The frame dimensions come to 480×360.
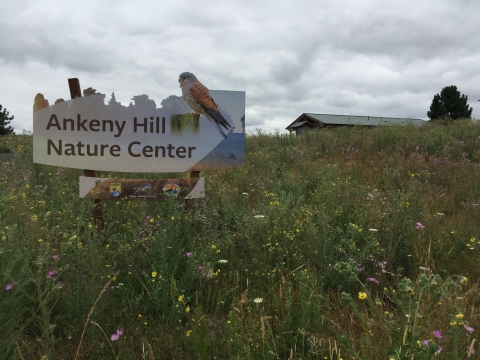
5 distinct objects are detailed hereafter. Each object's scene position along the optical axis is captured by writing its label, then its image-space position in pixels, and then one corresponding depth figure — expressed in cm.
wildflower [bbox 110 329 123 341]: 195
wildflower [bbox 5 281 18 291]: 183
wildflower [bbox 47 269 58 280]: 205
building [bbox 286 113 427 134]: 3747
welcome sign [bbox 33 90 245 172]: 403
